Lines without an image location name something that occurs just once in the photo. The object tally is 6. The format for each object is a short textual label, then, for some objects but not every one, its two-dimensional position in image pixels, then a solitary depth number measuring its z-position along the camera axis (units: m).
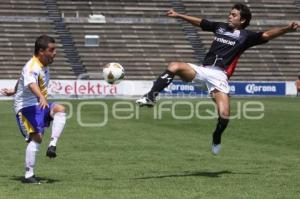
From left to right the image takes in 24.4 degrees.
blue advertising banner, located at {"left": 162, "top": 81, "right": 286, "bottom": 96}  48.09
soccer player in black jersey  11.93
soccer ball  13.65
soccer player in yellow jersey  10.20
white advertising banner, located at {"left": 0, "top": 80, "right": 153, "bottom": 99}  45.41
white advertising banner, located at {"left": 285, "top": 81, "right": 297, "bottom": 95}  50.66
